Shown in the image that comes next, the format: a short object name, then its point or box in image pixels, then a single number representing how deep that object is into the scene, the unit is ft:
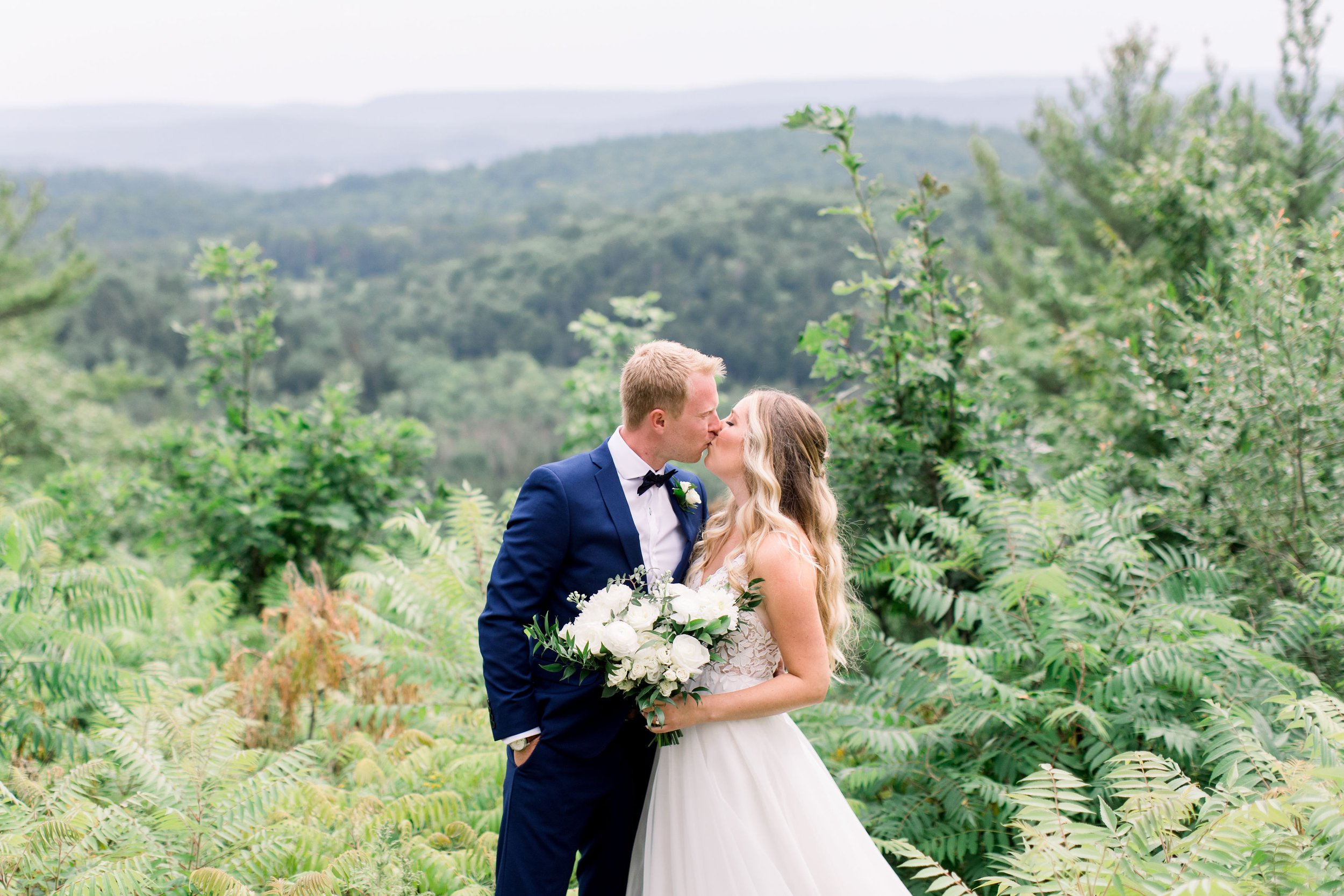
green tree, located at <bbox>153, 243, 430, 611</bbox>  24.20
